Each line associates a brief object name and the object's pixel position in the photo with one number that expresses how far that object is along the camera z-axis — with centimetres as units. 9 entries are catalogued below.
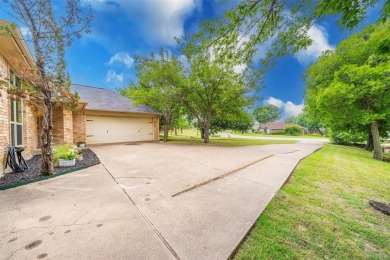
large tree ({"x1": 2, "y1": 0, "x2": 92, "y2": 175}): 358
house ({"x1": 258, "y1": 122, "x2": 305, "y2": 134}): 5347
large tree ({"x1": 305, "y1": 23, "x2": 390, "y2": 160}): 773
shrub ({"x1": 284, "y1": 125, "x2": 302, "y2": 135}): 3881
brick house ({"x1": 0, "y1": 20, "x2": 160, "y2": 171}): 446
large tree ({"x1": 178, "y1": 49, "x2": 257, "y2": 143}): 1066
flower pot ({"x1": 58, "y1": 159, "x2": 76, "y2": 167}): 482
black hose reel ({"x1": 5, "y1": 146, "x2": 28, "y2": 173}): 407
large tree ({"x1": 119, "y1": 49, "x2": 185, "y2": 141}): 1092
